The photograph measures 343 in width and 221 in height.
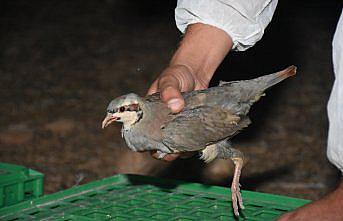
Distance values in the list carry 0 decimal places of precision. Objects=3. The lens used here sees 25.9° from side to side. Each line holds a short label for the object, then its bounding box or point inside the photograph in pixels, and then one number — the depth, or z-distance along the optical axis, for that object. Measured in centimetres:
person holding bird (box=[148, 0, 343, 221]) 254
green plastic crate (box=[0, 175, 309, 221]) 252
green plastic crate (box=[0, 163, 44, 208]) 260
